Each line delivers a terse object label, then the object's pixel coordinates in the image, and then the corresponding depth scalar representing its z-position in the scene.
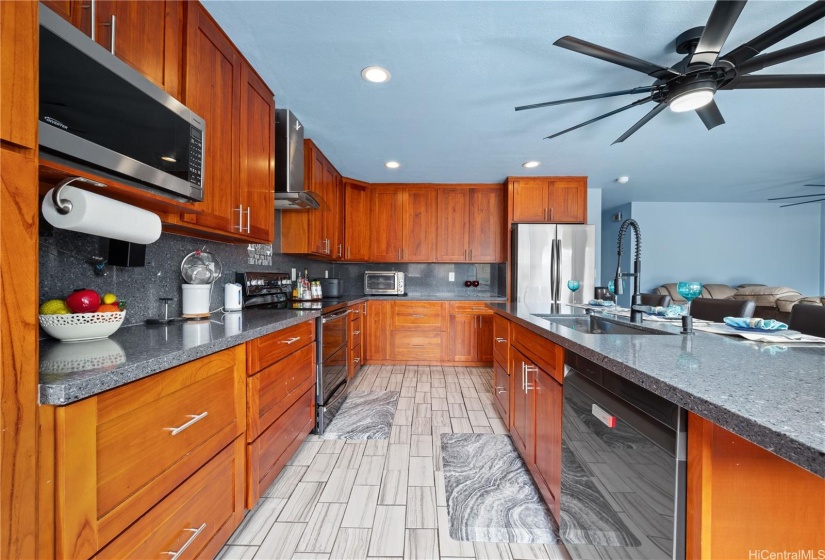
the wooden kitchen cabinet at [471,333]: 3.95
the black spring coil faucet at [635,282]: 1.53
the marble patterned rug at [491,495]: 1.37
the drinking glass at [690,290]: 1.43
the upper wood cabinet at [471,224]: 4.24
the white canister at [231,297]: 1.94
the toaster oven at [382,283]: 4.29
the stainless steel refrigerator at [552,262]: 3.76
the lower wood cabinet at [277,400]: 1.36
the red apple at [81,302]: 1.00
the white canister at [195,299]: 1.61
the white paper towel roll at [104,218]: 0.85
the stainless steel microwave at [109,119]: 0.81
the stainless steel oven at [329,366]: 2.15
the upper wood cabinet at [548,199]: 3.92
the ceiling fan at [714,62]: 1.26
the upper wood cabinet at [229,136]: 1.45
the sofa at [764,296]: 4.10
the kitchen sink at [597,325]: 1.44
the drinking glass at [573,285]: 2.25
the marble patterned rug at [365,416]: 2.22
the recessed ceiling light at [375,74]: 1.90
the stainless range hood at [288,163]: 2.30
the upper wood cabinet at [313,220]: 2.94
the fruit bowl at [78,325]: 0.95
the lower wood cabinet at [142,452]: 0.66
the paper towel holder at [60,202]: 0.84
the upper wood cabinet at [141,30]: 0.95
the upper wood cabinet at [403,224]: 4.28
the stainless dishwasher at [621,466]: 0.66
